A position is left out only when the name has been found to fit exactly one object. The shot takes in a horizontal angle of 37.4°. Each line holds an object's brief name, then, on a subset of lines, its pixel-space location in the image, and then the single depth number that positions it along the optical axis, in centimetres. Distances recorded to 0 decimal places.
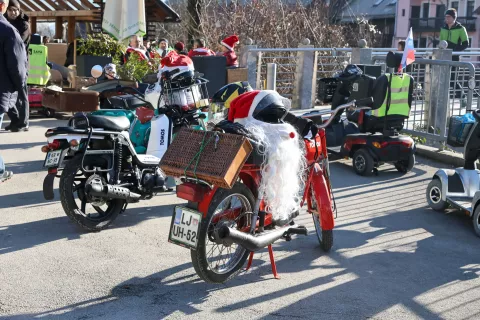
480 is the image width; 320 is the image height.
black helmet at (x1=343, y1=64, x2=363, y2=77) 992
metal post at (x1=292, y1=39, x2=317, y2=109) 1584
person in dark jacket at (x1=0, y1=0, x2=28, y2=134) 786
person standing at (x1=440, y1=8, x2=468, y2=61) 1441
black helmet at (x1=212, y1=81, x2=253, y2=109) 768
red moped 477
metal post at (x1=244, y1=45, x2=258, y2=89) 1438
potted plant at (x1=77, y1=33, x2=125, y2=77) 1453
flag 887
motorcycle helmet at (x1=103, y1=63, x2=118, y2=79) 1015
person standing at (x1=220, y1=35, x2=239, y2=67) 1518
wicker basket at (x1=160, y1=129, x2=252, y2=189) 464
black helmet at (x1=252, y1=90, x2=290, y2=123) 516
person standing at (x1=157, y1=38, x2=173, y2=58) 1776
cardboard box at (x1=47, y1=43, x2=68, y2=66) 1805
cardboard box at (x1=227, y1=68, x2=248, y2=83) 1343
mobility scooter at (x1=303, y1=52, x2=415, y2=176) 911
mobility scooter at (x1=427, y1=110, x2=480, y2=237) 702
